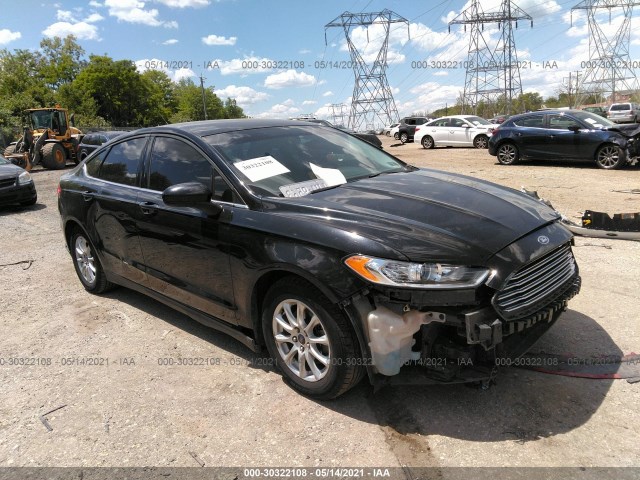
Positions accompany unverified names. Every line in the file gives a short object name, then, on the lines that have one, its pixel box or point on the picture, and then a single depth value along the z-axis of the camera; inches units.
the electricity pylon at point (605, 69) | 2088.3
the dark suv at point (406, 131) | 1261.6
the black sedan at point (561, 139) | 481.1
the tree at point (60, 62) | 2578.7
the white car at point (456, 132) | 847.7
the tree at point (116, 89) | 2440.9
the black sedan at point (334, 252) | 101.0
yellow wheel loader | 804.0
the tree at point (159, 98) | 2805.1
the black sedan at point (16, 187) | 418.2
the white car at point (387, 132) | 1988.2
